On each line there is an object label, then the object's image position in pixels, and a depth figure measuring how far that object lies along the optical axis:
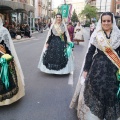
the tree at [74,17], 43.05
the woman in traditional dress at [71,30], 7.53
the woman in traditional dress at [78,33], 8.78
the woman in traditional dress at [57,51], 3.50
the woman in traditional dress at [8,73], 2.13
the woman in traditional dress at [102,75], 1.65
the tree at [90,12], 43.12
